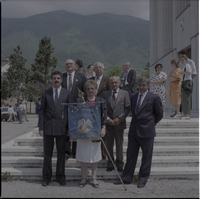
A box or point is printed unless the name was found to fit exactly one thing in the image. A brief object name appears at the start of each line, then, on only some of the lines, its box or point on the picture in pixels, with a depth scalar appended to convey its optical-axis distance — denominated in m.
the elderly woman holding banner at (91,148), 5.44
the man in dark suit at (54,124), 5.52
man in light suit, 6.05
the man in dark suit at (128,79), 8.86
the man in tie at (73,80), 6.22
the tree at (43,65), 59.12
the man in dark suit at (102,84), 6.57
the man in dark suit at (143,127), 5.43
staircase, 6.12
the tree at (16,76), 53.50
